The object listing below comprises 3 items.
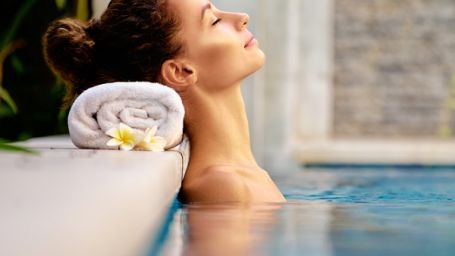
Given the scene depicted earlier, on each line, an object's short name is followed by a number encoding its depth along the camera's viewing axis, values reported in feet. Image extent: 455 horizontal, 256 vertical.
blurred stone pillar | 19.25
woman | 8.31
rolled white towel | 7.82
